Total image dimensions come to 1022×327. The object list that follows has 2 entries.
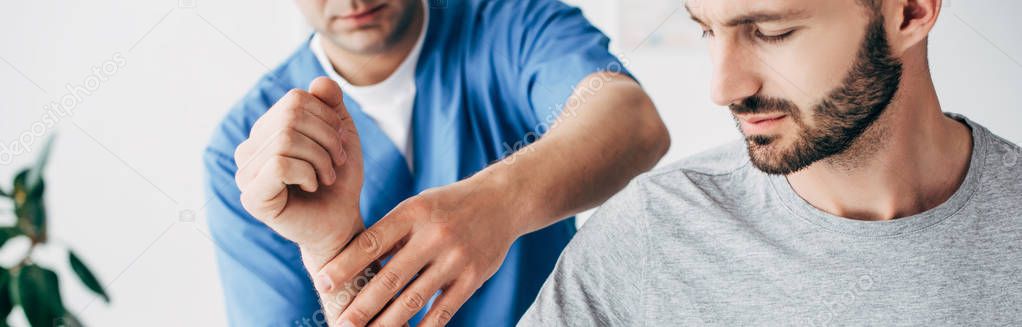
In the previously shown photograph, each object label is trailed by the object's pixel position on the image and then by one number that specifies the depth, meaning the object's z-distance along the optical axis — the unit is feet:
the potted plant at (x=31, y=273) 4.21
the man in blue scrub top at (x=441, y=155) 2.46
